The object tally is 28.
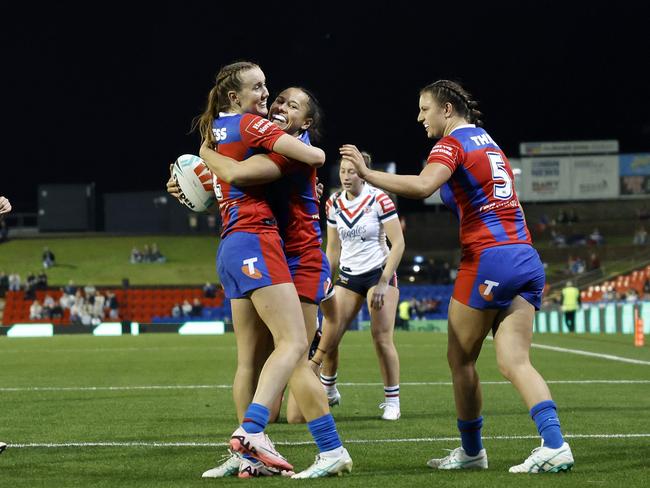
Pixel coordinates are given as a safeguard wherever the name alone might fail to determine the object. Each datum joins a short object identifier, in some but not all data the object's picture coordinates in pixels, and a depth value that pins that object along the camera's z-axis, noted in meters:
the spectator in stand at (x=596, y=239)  54.69
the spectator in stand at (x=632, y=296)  32.13
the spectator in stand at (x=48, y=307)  39.75
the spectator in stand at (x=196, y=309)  39.44
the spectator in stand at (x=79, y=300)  39.59
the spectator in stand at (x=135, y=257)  53.96
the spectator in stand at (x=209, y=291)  43.84
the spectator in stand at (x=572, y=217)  58.83
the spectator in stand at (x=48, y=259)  51.94
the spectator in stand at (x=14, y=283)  44.03
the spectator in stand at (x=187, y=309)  39.69
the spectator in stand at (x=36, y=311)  39.34
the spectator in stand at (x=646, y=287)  35.66
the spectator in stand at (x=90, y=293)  40.78
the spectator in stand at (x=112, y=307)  40.31
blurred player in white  9.06
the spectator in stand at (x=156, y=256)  53.96
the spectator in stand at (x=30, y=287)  42.22
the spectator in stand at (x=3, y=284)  45.38
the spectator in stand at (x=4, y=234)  57.19
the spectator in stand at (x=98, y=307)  39.69
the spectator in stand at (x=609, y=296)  35.41
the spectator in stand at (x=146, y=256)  54.12
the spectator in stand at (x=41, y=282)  43.59
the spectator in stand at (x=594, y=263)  47.66
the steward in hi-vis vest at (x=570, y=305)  31.06
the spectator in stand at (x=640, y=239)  52.88
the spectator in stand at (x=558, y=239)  54.94
